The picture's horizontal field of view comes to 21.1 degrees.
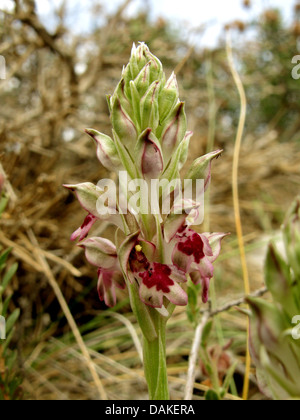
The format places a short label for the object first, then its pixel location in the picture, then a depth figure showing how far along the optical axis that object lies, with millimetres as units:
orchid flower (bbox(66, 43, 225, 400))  189
